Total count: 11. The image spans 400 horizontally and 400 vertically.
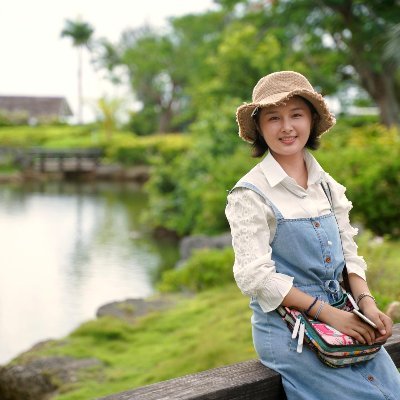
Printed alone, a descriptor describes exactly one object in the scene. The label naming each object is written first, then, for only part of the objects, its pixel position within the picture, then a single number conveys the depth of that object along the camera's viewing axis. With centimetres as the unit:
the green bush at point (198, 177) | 1034
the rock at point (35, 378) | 421
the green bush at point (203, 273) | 632
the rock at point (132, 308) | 565
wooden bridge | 2784
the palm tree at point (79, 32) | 4678
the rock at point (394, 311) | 318
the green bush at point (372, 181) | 773
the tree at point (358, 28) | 1531
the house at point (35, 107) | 4688
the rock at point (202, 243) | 806
